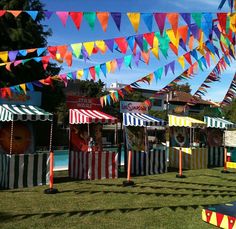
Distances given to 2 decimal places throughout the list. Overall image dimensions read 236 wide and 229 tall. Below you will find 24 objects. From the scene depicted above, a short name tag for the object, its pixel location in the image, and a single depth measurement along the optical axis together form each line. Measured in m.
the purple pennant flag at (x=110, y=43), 8.25
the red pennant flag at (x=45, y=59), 9.41
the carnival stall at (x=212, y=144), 17.98
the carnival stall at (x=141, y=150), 14.09
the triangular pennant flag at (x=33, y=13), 7.25
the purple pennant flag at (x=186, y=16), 6.65
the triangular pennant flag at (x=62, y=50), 8.48
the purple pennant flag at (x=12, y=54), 9.19
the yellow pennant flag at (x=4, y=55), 9.17
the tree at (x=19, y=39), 26.28
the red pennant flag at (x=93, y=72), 10.26
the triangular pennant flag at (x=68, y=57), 8.49
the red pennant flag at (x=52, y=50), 8.74
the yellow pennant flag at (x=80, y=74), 10.70
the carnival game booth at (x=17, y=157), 10.40
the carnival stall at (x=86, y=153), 12.38
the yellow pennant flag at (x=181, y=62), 9.86
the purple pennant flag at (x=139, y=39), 8.12
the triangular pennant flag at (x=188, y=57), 9.72
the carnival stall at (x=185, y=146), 16.25
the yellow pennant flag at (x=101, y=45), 8.27
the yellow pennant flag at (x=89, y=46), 8.18
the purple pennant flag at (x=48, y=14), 7.04
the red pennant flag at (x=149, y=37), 7.95
